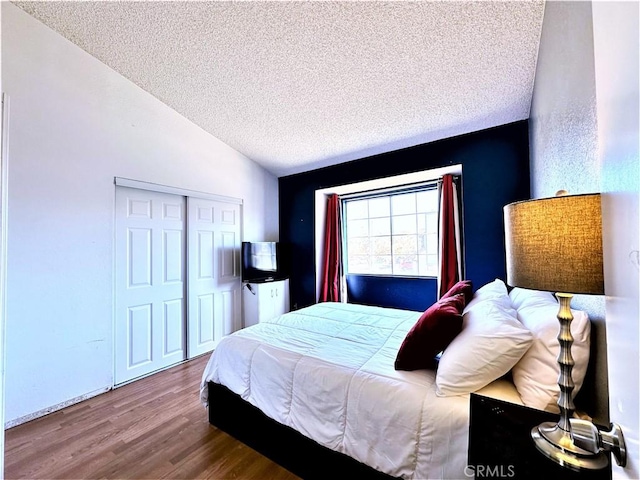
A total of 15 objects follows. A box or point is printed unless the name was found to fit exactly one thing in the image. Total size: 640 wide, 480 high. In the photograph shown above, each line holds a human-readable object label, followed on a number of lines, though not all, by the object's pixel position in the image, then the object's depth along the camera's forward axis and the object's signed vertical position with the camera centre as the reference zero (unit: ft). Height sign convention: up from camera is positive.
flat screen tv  12.16 -0.74
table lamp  2.32 -0.19
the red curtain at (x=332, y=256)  13.69 -0.58
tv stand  12.35 -2.52
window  12.37 +0.54
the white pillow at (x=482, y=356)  3.76 -1.59
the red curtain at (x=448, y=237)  10.85 +0.22
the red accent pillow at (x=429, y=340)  4.51 -1.58
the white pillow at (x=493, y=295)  5.56 -1.15
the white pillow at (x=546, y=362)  3.25 -1.54
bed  3.82 -2.42
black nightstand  2.42 -1.99
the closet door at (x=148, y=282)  8.84 -1.20
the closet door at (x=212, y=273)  10.84 -1.13
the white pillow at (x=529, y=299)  4.86 -1.07
